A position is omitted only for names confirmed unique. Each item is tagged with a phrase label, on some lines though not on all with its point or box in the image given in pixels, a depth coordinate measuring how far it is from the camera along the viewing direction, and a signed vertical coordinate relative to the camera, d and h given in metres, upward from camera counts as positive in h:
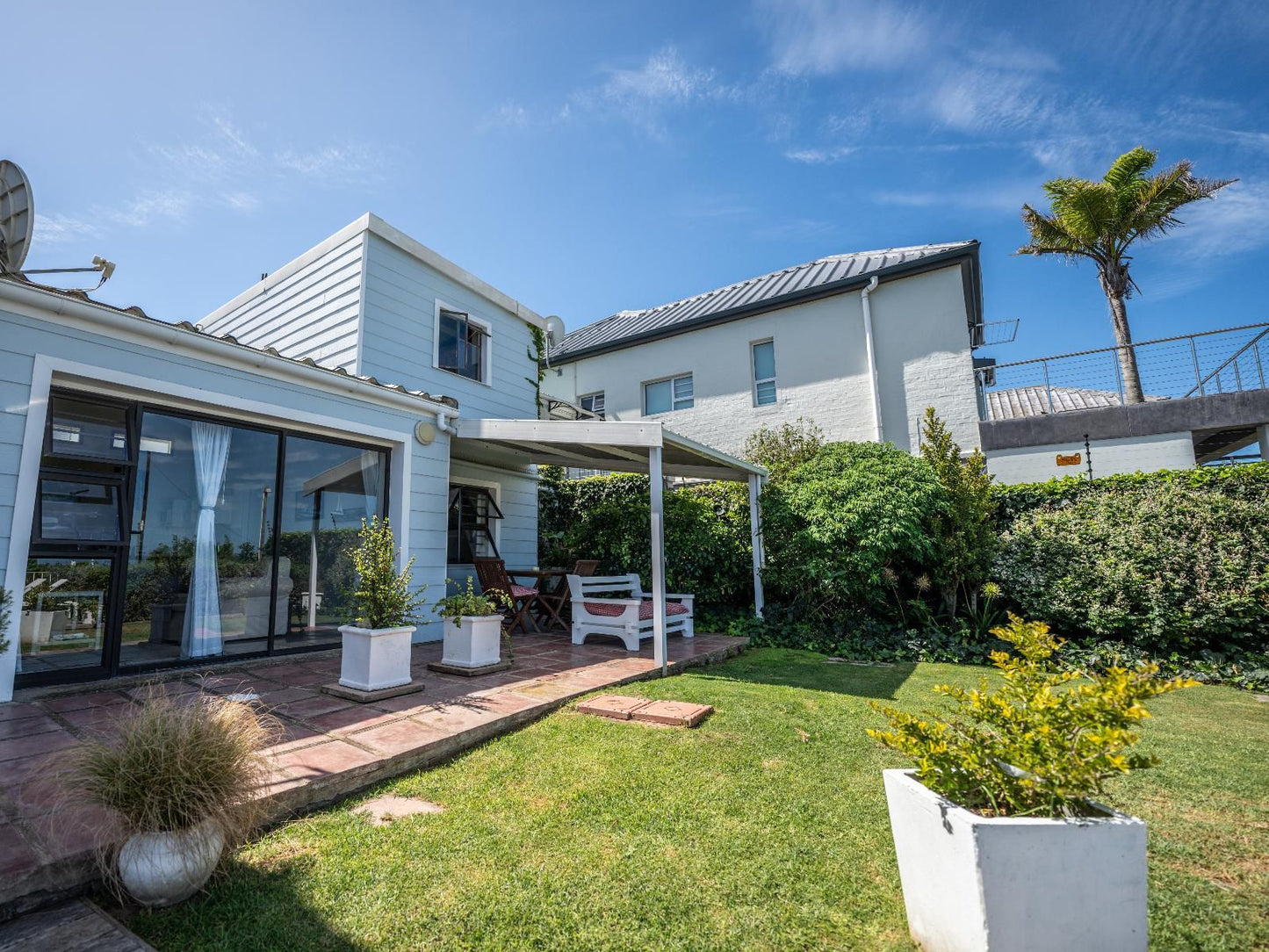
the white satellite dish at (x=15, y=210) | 4.75 +3.02
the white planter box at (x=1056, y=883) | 1.54 -0.91
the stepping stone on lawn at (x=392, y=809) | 2.70 -1.19
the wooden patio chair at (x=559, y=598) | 7.95 -0.53
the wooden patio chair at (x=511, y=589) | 7.45 -0.40
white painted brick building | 10.23 +4.14
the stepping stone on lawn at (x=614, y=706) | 4.14 -1.10
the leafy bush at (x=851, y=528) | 7.42 +0.31
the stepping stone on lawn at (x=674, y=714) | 4.00 -1.12
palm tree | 10.28 +6.18
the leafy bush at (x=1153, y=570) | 6.11 -0.30
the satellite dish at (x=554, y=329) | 10.76 +4.31
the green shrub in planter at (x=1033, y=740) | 1.58 -0.59
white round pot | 1.99 -1.03
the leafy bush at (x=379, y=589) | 4.39 -0.20
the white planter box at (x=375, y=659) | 4.28 -0.72
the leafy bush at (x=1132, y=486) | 6.34 +0.69
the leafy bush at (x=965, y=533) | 7.39 +0.20
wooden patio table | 7.98 -0.50
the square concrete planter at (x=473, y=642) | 5.19 -0.74
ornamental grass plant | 2.03 -0.73
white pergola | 6.04 +1.37
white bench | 6.82 -0.69
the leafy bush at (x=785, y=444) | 10.09 +2.07
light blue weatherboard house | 4.18 +1.06
